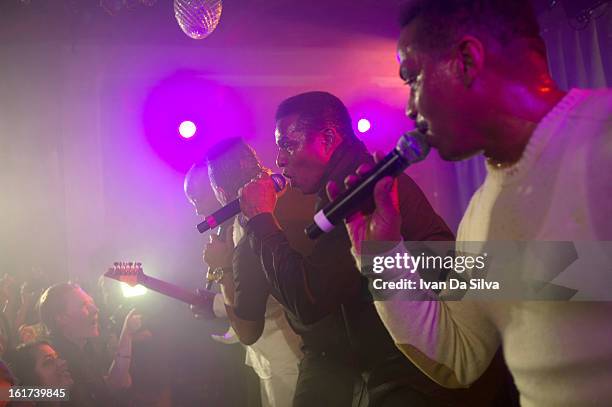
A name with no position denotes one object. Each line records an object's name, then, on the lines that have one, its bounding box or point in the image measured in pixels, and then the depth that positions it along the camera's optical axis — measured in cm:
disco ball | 346
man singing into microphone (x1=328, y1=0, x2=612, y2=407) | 94
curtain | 479
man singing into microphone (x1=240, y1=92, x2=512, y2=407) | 166
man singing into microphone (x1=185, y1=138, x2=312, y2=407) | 233
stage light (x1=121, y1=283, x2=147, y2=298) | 457
